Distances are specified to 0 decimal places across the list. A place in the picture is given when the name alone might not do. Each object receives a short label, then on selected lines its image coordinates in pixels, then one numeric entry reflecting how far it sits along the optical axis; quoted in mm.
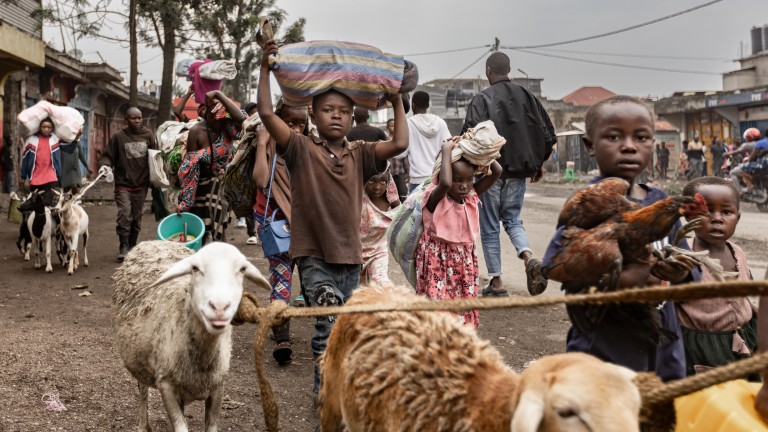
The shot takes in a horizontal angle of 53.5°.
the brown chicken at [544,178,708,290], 2662
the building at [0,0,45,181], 16469
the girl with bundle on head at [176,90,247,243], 8555
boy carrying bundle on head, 4742
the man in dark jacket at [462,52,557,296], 8438
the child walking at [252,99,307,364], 6203
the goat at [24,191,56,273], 11383
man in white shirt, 10359
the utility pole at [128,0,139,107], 19625
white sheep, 3760
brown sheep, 1940
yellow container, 2734
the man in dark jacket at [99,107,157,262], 11656
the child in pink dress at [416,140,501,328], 5738
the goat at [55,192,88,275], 11109
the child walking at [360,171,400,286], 6768
